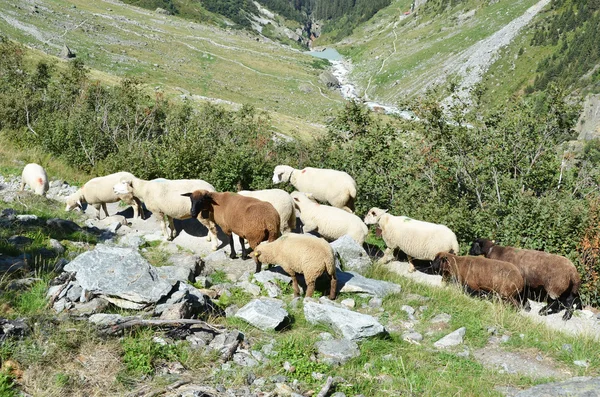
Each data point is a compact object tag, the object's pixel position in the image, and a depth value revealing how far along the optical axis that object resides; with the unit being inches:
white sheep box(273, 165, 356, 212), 601.0
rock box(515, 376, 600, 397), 203.5
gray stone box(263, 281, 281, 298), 336.5
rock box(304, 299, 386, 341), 261.9
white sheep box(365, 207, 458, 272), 481.4
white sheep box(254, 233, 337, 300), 327.6
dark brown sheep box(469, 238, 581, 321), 434.9
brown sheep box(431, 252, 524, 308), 404.8
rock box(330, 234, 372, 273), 415.7
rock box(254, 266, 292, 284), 352.2
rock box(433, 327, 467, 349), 277.4
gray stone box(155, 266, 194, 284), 314.5
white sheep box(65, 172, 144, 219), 534.3
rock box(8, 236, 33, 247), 342.3
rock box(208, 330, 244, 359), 232.4
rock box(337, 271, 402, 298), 346.9
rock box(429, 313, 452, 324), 312.3
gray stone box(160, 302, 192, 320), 248.2
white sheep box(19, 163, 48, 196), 571.5
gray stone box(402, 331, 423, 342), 283.4
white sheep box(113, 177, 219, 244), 479.5
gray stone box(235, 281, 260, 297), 331.4
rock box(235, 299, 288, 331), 265.6
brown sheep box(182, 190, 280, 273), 399.2
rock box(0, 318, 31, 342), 203.6
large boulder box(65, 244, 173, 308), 260.4
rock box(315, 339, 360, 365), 239.5
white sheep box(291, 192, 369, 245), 492.7
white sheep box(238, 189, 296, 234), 466.9
